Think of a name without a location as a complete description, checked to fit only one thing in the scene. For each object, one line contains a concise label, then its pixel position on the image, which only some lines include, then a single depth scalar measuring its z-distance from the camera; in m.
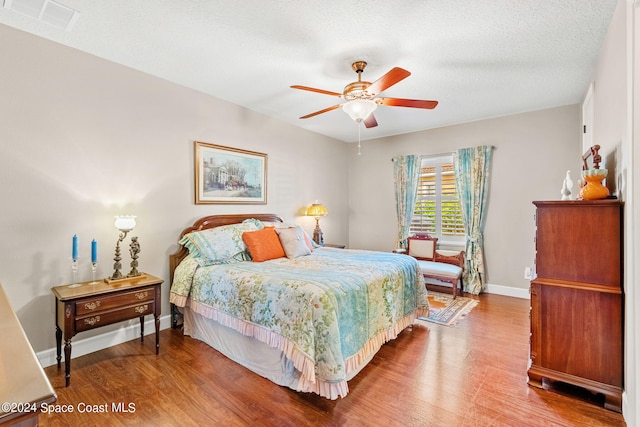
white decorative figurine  2.34
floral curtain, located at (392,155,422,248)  5.17
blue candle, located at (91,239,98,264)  2.50
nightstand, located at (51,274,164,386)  2.17
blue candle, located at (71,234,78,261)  2.41
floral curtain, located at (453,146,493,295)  4.46
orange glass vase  2.03
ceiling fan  2.52
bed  1.94
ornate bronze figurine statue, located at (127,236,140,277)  2.75
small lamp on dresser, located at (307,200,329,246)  4.84
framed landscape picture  3.51
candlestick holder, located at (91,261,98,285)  2.53
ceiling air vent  2.00
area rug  3.44
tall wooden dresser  1.91
